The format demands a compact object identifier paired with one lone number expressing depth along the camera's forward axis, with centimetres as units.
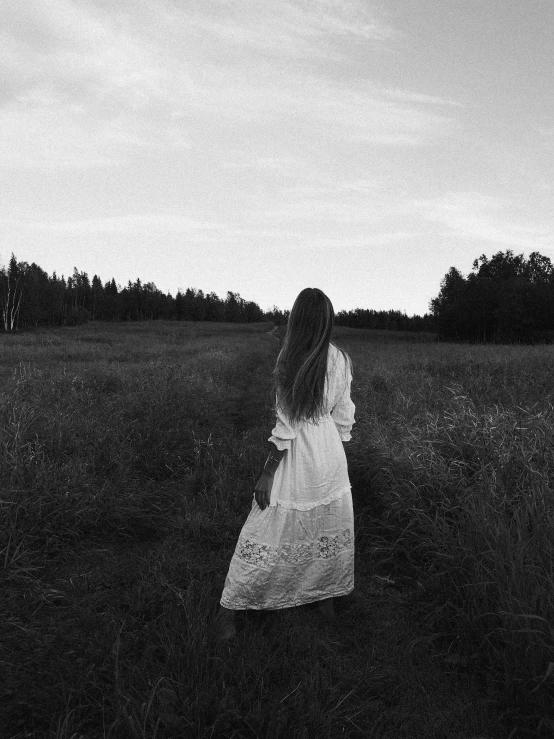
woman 303
